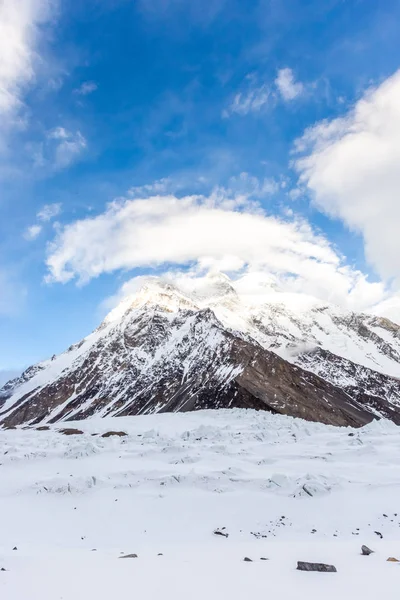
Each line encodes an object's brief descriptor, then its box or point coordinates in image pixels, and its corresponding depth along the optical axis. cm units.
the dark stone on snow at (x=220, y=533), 1302
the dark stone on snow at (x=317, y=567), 773
